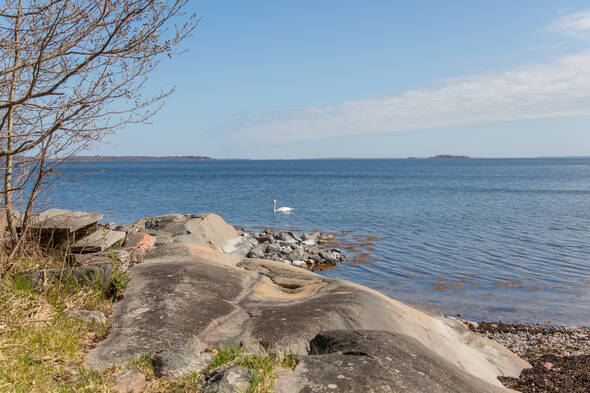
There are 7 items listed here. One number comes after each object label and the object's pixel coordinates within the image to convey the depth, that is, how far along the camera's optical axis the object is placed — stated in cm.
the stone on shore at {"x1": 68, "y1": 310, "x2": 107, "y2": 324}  545
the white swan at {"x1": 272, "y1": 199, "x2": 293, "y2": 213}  3488
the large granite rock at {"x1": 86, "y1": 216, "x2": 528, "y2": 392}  515
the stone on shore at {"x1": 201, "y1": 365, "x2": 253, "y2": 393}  371
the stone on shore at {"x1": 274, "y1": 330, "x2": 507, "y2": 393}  390
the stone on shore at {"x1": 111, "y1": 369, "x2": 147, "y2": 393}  401
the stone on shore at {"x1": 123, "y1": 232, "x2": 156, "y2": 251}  906
